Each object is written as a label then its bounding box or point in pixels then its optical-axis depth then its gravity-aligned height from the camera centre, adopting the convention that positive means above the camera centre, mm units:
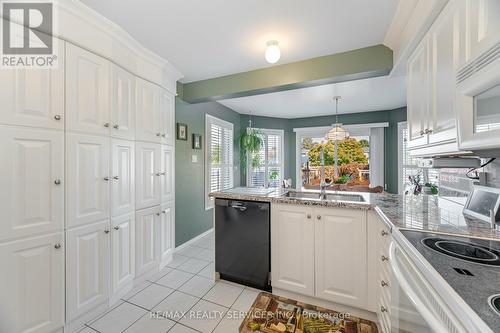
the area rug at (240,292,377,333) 1612 -1228
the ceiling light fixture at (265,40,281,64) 1934 +1057
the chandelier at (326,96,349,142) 3688 +589
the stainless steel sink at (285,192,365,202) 2045 -294
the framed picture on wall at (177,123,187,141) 2998 +520
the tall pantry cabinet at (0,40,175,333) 1286 -163
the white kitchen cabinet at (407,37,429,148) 1456 +538
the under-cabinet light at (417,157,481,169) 1556 +36
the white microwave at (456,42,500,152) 777 +270
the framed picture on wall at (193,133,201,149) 3344 +422
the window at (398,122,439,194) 4281 +58
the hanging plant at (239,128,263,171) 4652 +468
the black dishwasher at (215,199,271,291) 2025 -746
